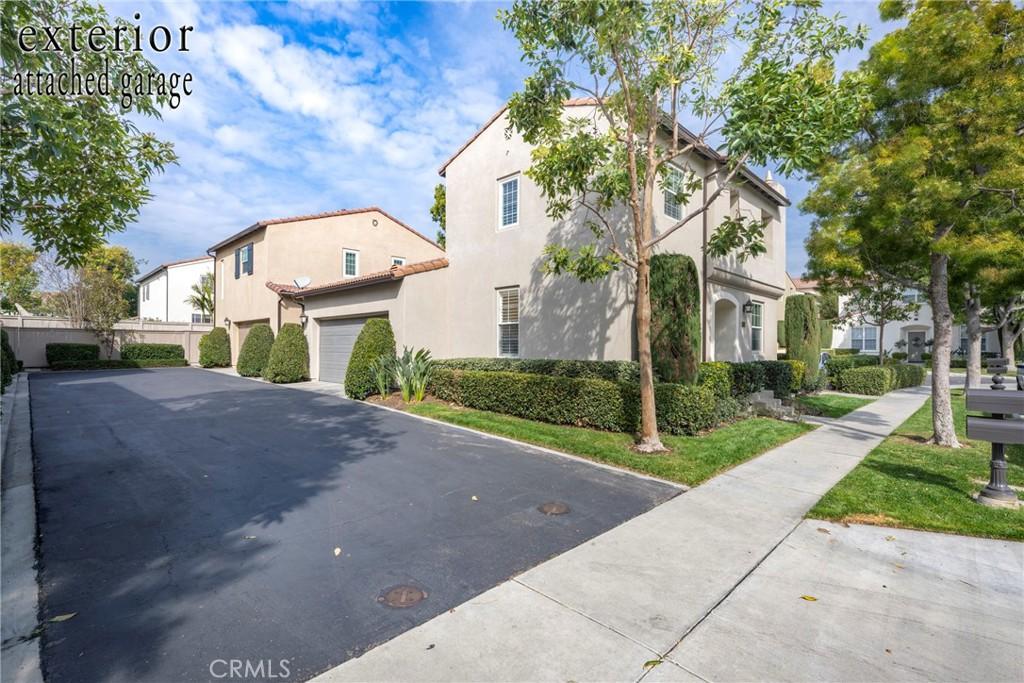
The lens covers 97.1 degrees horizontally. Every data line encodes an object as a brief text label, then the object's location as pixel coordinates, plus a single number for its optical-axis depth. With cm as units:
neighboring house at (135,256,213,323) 3603
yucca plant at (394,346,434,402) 1190
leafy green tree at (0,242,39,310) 2859
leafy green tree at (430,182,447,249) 2489
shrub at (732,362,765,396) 1082
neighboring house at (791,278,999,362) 3228
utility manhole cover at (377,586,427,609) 306
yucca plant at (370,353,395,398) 1257
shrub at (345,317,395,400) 1285
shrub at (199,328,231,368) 2341
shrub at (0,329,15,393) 1436
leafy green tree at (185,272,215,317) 3453
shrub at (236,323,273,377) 1923
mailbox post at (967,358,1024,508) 468
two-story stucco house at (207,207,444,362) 1956
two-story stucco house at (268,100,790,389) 1043
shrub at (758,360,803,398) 1231
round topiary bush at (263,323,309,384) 1714
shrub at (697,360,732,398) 921
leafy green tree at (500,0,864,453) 589
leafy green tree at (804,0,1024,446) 672
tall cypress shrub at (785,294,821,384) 1506
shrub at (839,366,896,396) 1600
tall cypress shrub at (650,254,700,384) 881
